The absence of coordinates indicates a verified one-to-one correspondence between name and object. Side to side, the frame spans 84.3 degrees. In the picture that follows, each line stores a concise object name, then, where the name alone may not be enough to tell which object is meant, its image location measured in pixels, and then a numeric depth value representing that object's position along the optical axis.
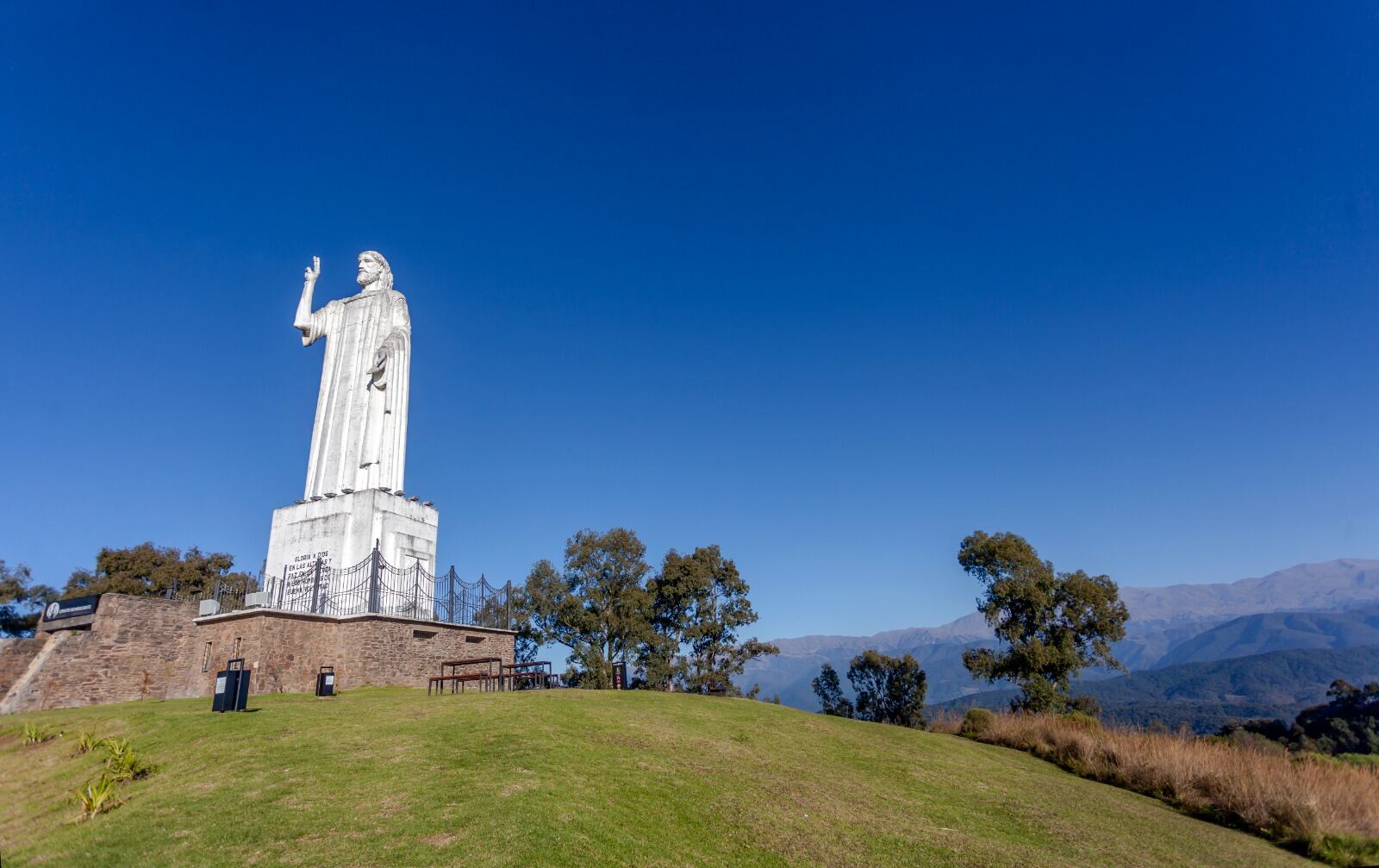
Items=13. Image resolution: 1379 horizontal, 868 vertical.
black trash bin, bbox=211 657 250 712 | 13.32
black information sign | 17.77
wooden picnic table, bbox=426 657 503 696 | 17.89
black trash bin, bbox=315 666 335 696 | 16.39
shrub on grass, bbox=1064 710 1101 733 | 20.25
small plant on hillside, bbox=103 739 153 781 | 9.49
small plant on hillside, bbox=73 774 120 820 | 8.35
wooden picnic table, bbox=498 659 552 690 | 19.97
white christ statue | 22.73
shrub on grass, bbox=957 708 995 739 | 22.27
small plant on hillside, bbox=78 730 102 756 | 11.20
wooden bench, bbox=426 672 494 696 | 17.78
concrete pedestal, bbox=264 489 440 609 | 20.67
